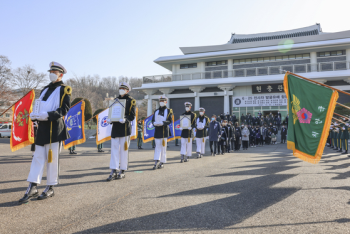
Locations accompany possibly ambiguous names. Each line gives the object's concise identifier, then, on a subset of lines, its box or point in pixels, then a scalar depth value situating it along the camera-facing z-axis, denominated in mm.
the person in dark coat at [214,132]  13205
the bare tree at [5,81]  36312
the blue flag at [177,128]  18062
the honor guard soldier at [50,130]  4496
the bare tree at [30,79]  41062
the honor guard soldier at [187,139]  10195
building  29297
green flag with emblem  5258
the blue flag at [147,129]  13604
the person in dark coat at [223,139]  13926
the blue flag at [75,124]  9531
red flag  6801
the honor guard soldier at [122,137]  6356
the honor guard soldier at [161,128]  8258
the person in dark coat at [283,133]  22155
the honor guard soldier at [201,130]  11927
